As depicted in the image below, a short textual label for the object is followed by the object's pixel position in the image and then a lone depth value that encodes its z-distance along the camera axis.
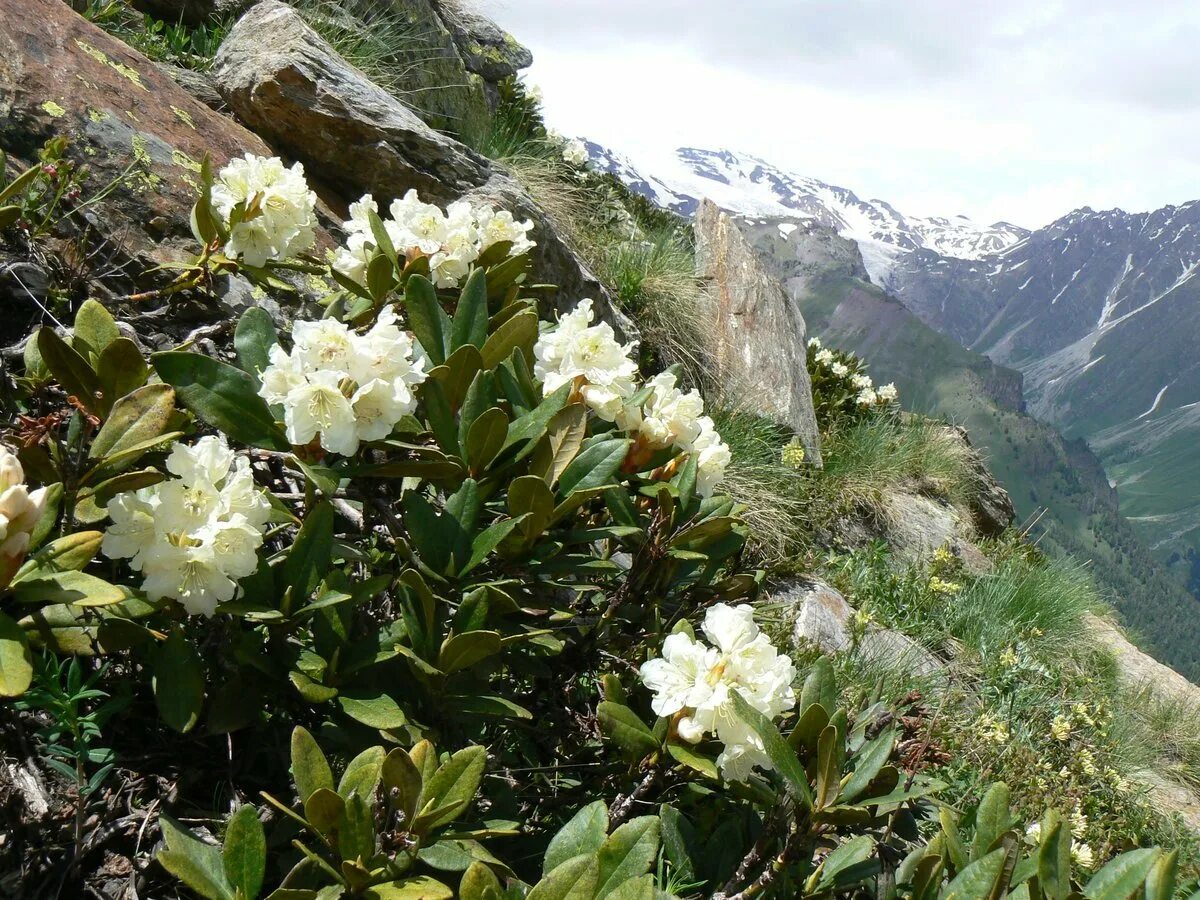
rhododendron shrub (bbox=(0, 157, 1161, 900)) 1.04
